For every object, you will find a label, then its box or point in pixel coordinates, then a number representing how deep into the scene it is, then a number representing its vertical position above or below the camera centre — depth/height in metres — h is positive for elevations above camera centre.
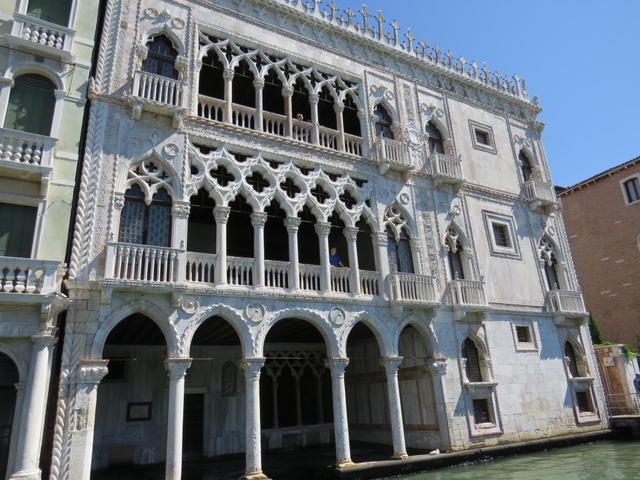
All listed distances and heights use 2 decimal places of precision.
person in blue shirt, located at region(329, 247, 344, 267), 14.23 +4.13
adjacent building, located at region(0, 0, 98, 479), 8.95 +4.86
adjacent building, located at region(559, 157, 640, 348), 25.81 +7.70
